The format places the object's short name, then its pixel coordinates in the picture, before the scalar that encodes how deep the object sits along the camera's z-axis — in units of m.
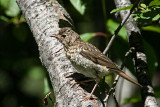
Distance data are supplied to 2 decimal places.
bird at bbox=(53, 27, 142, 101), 6.48
